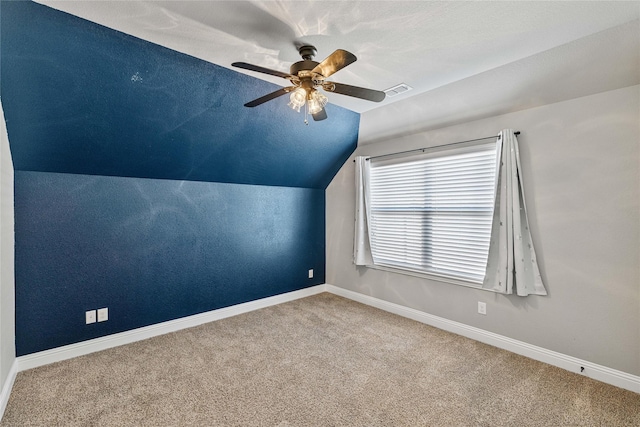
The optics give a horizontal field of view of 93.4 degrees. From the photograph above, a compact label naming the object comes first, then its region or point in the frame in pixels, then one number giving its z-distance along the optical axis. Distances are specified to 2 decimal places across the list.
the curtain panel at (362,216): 4.02
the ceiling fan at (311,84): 1.73
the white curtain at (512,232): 2.62
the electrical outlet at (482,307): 2.95
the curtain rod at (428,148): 2.79
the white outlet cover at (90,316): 2.75
